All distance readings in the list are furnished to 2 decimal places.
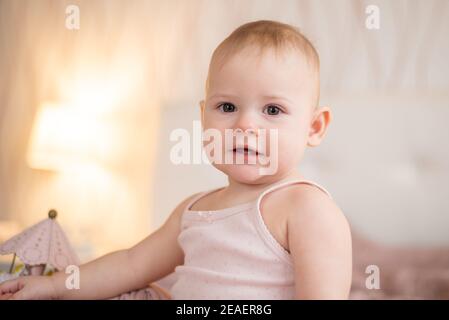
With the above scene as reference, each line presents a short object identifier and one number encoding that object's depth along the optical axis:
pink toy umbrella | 1.00
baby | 0.74
